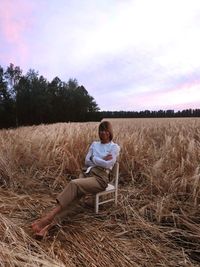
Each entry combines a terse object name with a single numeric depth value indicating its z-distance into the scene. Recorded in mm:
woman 1466
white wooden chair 1662
